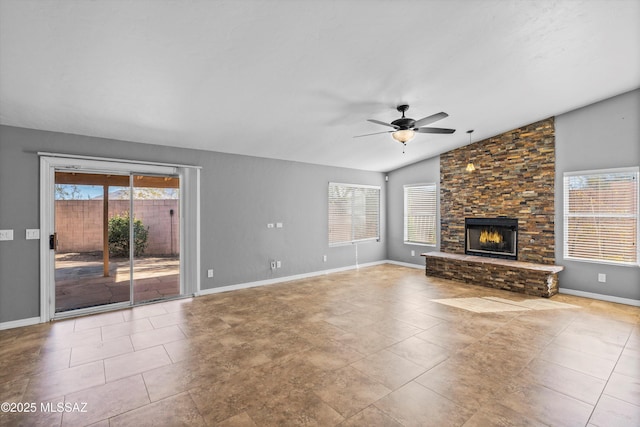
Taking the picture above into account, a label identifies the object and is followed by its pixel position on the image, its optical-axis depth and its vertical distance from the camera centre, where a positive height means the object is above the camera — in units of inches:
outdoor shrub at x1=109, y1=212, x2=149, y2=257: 190.1 -12.1
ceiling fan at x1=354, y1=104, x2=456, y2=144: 156.9 +46.4
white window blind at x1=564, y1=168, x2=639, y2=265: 187.2 -2.3
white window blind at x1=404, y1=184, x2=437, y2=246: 294.2 -0.4
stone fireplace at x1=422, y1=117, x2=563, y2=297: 216.8 -0.6
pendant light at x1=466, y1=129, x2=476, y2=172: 231.1 +37.4
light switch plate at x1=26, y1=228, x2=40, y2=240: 152.8 -9.3
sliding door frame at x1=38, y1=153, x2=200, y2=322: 156.0 +3.0
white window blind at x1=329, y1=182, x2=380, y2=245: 287.7 +1.0
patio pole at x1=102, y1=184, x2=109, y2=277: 190.2 -6.2
